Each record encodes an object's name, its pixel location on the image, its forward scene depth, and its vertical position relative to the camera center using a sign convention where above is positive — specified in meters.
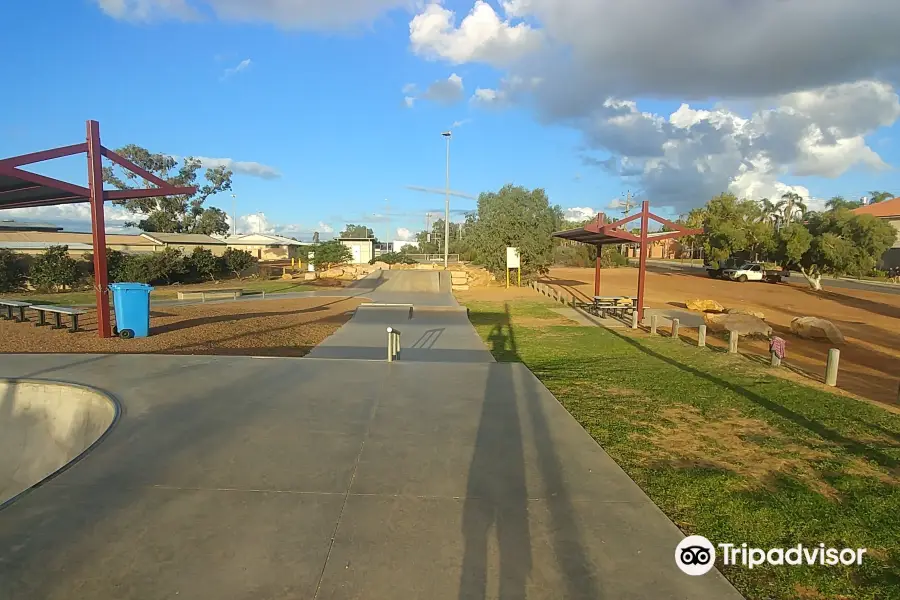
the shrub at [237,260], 35.69 -0.76
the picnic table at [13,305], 14.12 -1.66
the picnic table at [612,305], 19.83 -1.82
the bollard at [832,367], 9.37 -1.85
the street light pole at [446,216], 41.41 +2.85
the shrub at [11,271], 25.23 -1.30
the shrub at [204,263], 33.00 -0.92
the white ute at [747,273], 44.94 -1.12
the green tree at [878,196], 85.94 +10.80
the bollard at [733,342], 11.85 -1.84
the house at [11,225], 32.69 +1.34
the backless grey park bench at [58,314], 12.10 -1.65
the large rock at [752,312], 21.01 -2.26
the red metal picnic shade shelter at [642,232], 17.73 +0.87
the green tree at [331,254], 49.06 -0.32
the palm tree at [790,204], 63.07 +6.81
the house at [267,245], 56.34 +0.47
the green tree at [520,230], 35.47 +1.64
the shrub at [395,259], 53.81 -0.74
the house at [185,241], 42.00 +0.52
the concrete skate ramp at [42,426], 6.14 -2.21
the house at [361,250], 55.72 +0.16
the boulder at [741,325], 17.20 -2.14
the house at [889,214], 52.44 +4.97
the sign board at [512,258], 31.30 -0.19
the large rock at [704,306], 23.80 -2.10
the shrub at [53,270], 25.81 -1.24
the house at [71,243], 29.36 +0.24
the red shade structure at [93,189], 9.85 +1.17
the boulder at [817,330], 17.22 -2.25
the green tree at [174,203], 58.62 +4.98
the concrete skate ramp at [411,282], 28.52 -1.67
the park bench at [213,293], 21.81 -1.93
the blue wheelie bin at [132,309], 11.21 -1.31
